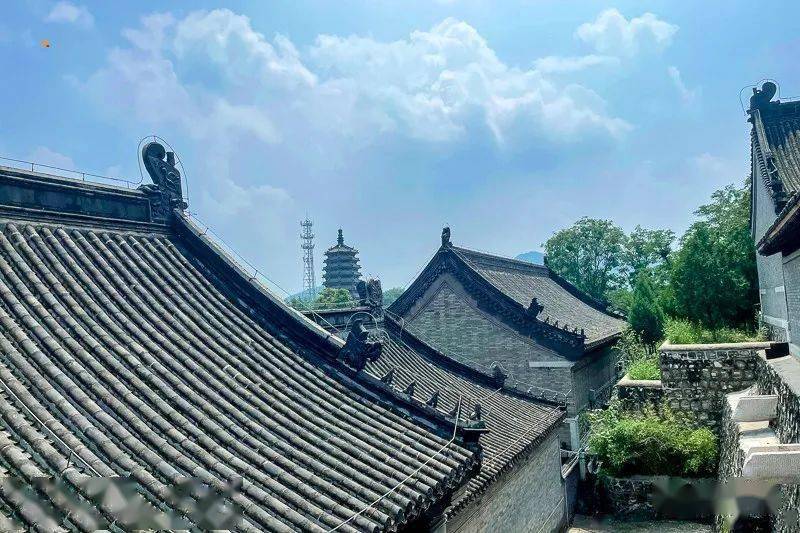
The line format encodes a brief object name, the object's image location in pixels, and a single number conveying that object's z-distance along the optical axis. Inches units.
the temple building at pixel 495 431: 442.1
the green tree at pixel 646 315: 1044.5
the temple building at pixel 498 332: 832.3
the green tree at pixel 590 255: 2304.4
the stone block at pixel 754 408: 468.4
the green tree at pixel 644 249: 2204.7
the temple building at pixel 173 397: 190.4
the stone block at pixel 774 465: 287.4
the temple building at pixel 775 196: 451.8
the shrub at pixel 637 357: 754.8
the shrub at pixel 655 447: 649.0
